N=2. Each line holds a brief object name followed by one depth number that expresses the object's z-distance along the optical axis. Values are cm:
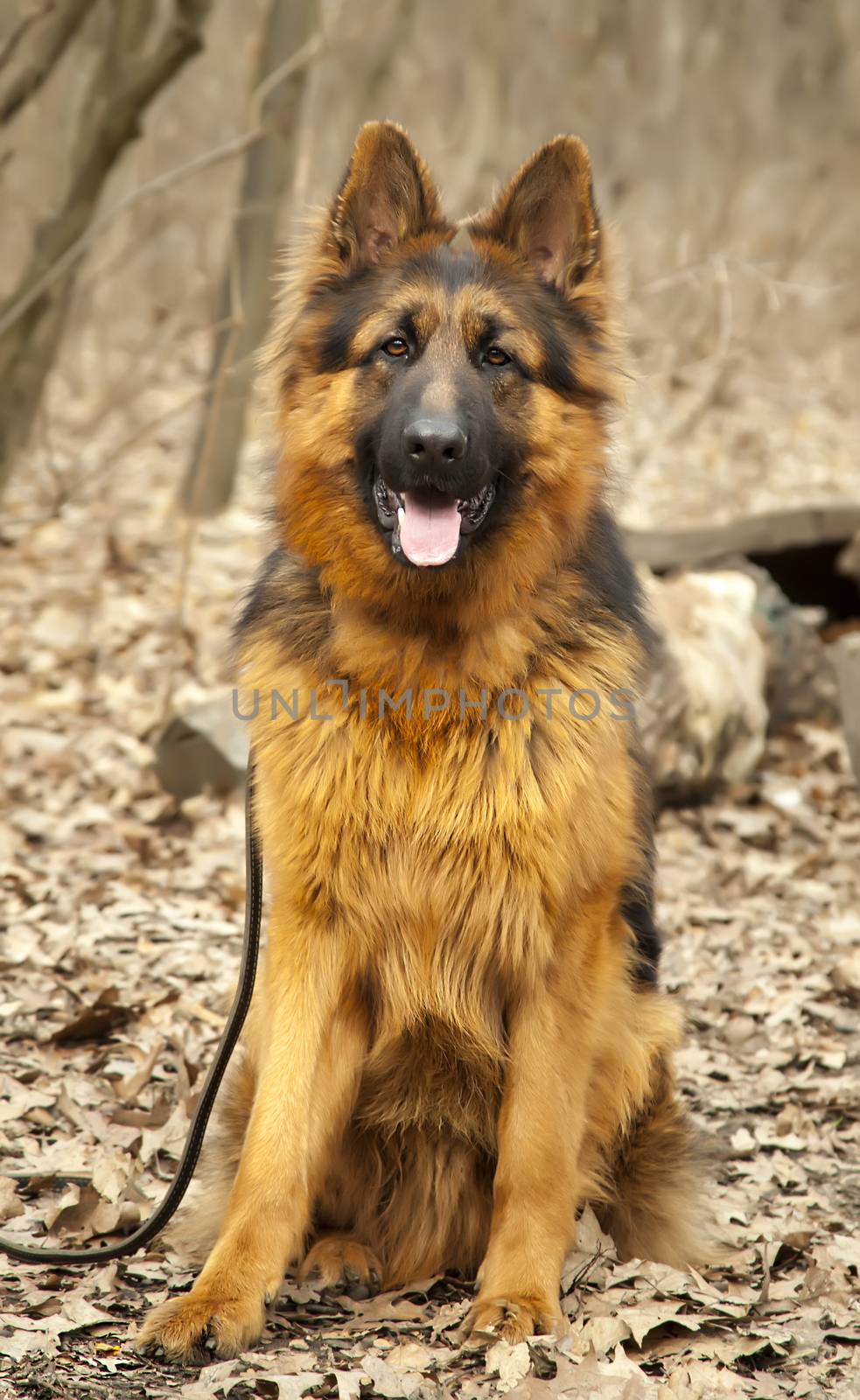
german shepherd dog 337
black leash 337
